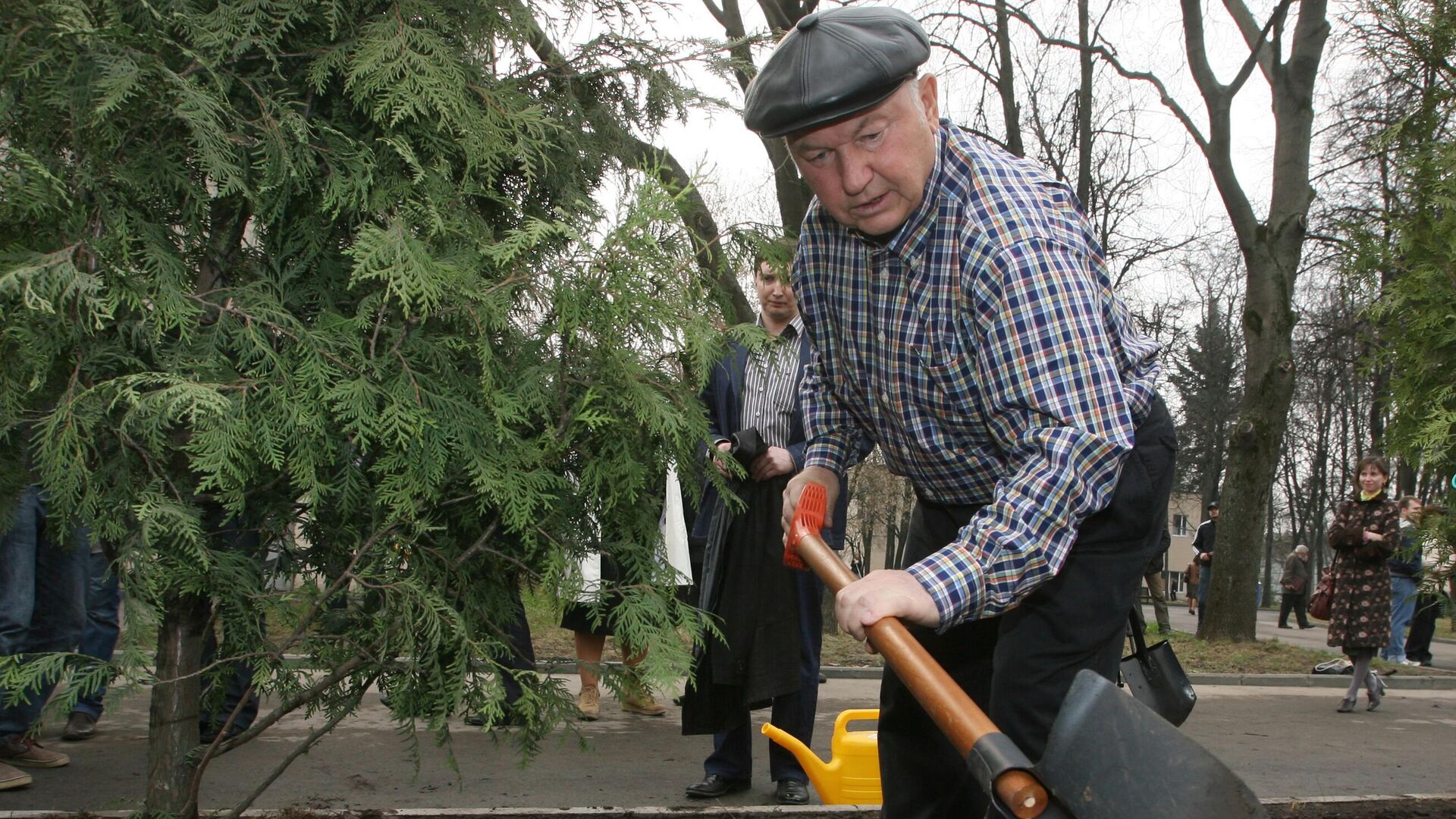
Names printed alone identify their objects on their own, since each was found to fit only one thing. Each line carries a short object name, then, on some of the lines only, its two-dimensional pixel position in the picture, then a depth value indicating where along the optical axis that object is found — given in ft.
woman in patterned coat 30.58
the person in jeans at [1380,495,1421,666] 43.29
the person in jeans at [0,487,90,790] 17.63
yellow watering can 15.37
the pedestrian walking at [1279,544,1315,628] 75.25
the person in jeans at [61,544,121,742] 20.29
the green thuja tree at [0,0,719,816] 9.91
